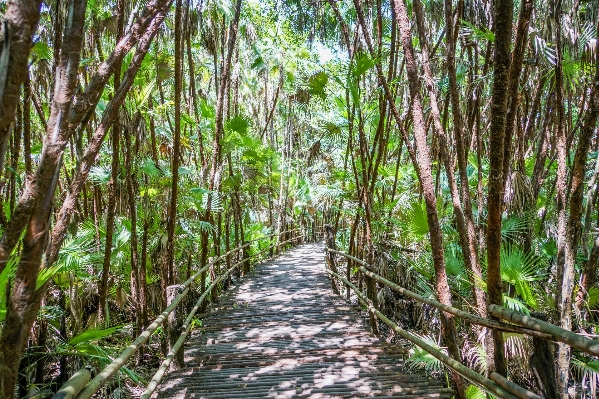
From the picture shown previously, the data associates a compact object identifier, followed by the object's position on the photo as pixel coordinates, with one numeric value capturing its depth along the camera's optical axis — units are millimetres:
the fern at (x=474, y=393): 2643
